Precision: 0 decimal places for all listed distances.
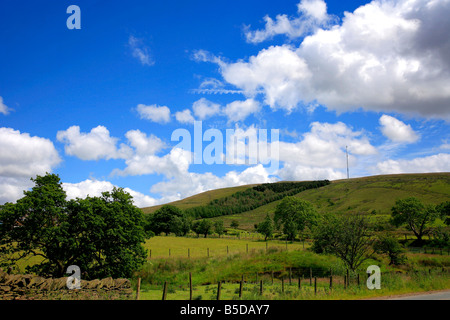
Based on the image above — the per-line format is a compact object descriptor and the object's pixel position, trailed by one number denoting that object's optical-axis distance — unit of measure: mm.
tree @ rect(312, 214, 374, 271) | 35969
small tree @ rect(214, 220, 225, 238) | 101750
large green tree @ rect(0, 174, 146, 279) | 28453
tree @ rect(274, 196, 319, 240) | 85838
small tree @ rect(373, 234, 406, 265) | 48719
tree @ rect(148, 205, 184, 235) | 104794
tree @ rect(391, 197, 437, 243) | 80062
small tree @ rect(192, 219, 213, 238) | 100312
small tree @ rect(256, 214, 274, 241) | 86500
